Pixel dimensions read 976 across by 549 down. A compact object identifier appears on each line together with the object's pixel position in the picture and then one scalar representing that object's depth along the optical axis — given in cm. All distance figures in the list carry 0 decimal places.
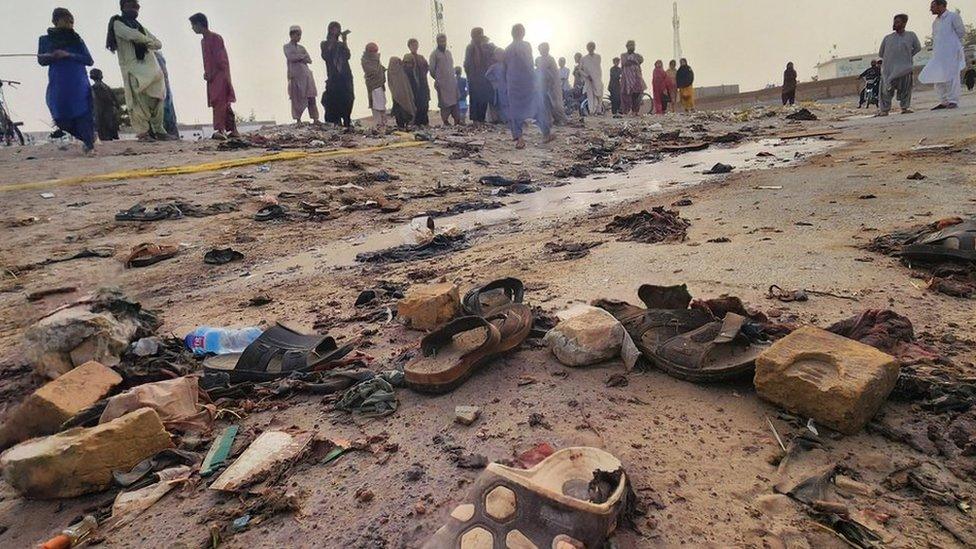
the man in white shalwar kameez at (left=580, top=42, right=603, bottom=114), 1616
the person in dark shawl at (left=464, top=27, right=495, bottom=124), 1238
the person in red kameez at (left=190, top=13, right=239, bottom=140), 898
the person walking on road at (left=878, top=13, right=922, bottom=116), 992
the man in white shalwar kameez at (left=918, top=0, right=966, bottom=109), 950
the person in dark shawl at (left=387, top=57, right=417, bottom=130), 1177
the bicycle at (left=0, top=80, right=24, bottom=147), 1362
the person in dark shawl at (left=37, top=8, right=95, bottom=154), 699
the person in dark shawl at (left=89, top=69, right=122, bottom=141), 1065
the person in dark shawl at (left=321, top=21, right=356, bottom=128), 1063
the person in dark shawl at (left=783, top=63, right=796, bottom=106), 1723
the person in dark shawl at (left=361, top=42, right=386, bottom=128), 1195
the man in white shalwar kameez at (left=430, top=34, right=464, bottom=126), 1259
